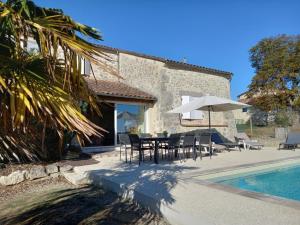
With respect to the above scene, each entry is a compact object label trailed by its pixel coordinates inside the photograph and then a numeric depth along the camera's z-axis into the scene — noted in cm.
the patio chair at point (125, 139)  858
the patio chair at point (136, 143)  785
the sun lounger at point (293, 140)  1144
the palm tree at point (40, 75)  197
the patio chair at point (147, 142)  852
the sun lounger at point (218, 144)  1017
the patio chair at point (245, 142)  1188
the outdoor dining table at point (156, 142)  786
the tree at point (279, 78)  2459
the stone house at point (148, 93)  1205
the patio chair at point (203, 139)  856
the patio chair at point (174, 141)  796
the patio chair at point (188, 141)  817
